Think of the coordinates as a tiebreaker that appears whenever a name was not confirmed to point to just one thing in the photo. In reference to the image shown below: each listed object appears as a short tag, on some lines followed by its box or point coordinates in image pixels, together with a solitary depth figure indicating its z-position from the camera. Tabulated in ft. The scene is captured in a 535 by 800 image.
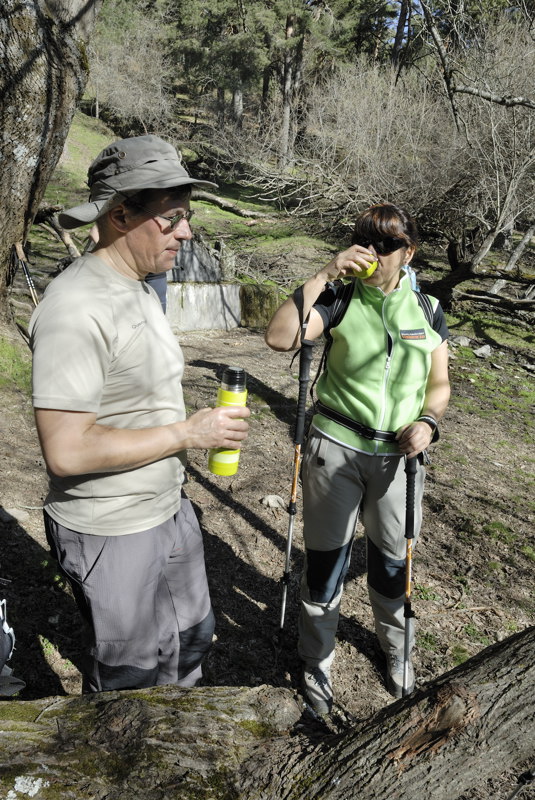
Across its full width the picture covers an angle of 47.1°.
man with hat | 5.89
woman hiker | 9.34
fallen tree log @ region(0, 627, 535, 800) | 4.72
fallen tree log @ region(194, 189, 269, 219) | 68.56
